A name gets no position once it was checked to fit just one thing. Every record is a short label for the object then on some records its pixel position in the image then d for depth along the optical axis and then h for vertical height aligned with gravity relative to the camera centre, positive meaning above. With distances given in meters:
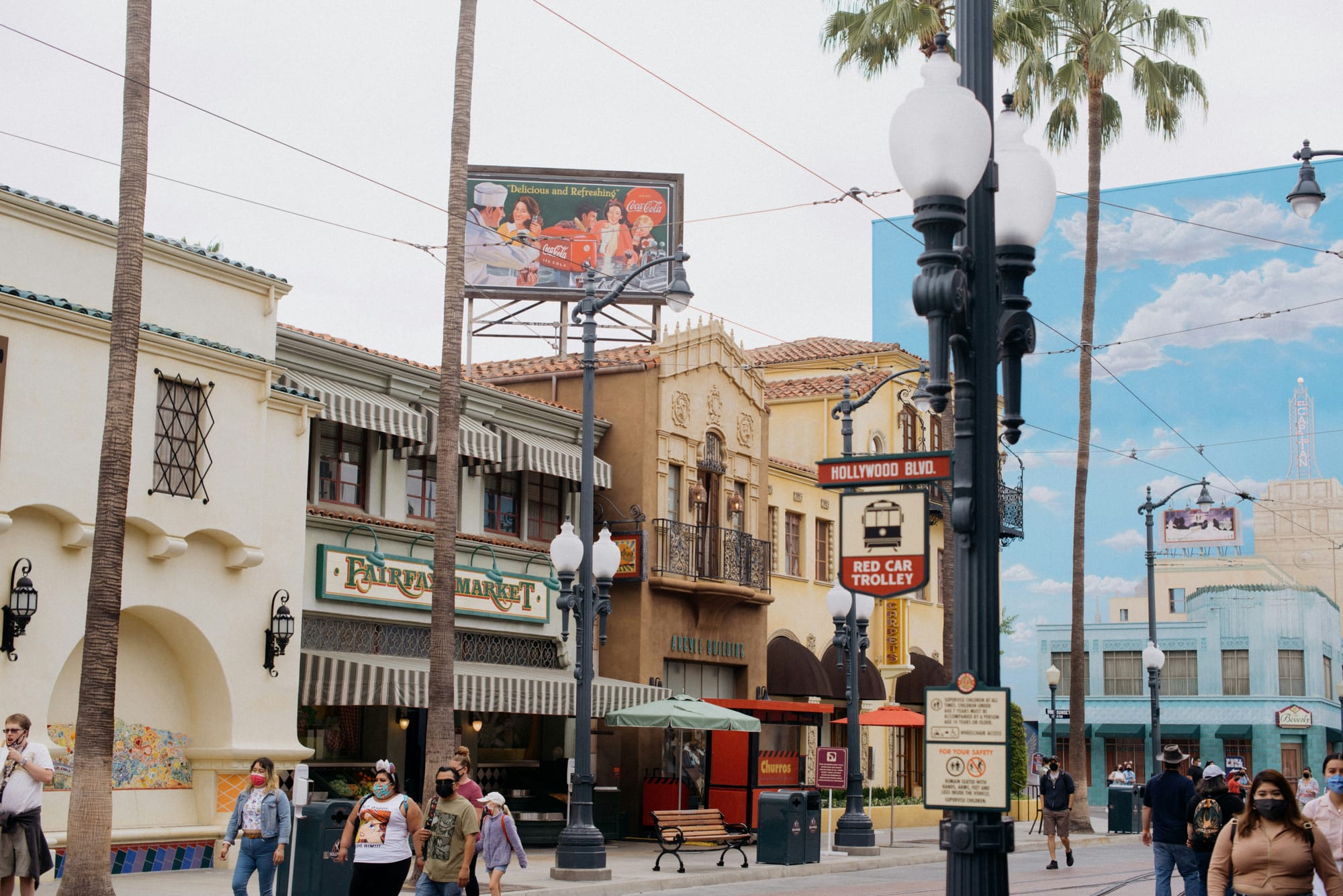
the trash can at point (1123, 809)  37.06 -2.33
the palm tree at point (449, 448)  18.95 +3.15
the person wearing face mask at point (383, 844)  12.03 -1.13
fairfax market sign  23.39 +1.80
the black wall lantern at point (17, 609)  17.50 +0.93
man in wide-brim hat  13.79 -1.00
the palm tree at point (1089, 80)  34.62 +14.09
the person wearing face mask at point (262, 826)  14.27 -1.19
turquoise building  66.12 +1.16
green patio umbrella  25.41 -0.22
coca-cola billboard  37.94 +11.85
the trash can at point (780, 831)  24.08 -1.94
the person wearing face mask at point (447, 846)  12.27 -1.15
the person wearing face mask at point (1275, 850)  8.57 -0.75
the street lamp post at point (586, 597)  20.67 +1.43
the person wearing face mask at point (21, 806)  12.55 -0.92
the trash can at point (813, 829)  24.59 -1.95
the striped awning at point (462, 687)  22.61 +0.20
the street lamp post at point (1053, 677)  43.53 +0.93
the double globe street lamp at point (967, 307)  6.65 +1.77
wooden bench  23.45 -1.98
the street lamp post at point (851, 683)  26.72 +0.40
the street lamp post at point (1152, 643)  38.19 +1.73
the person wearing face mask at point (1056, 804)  25.55 -1.56
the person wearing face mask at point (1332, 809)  10.63 -0.67
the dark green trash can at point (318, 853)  15.36 -1.53
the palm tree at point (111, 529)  14.97 +1.61
